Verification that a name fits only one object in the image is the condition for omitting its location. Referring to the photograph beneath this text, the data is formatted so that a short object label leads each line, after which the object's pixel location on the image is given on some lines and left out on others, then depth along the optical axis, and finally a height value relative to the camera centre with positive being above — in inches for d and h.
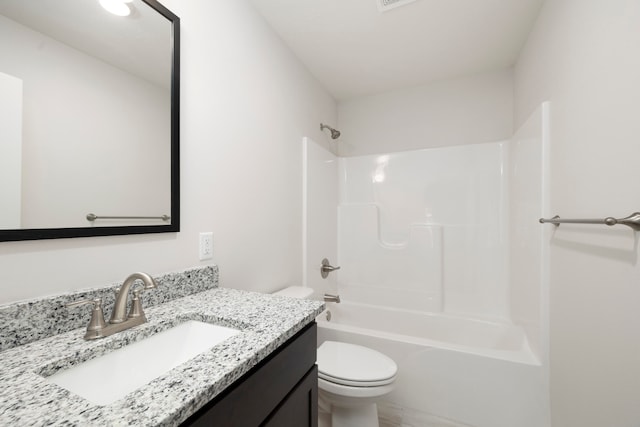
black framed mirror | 26.2 +11.8
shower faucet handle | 90.5 -19.1
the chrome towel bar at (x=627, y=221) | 29.3 -0.6
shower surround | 56.4 -17.1
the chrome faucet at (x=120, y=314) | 26.9 -11.2
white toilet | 48.9 -32.0
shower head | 93.1 +30.6
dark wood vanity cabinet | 20.9 -17.6
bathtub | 53.7 -36.8
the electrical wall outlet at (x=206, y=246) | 45.5 -5.6
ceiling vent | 56.5 +47.0
